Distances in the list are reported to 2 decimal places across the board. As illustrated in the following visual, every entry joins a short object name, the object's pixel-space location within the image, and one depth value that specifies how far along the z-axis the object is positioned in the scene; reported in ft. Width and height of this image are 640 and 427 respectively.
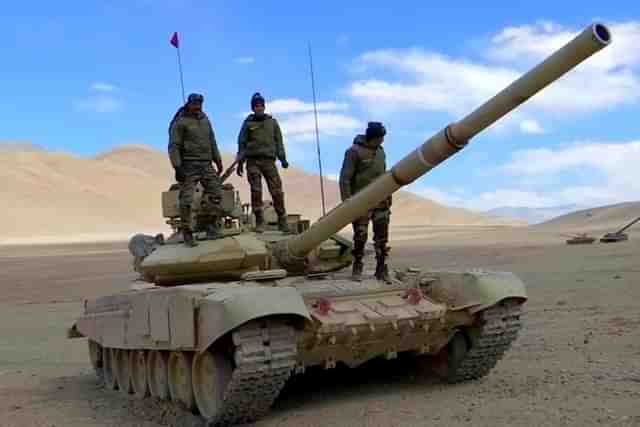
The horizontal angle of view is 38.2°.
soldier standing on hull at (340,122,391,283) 34.06
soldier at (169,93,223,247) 34.65
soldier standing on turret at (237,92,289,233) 37.78
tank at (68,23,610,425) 26.16
